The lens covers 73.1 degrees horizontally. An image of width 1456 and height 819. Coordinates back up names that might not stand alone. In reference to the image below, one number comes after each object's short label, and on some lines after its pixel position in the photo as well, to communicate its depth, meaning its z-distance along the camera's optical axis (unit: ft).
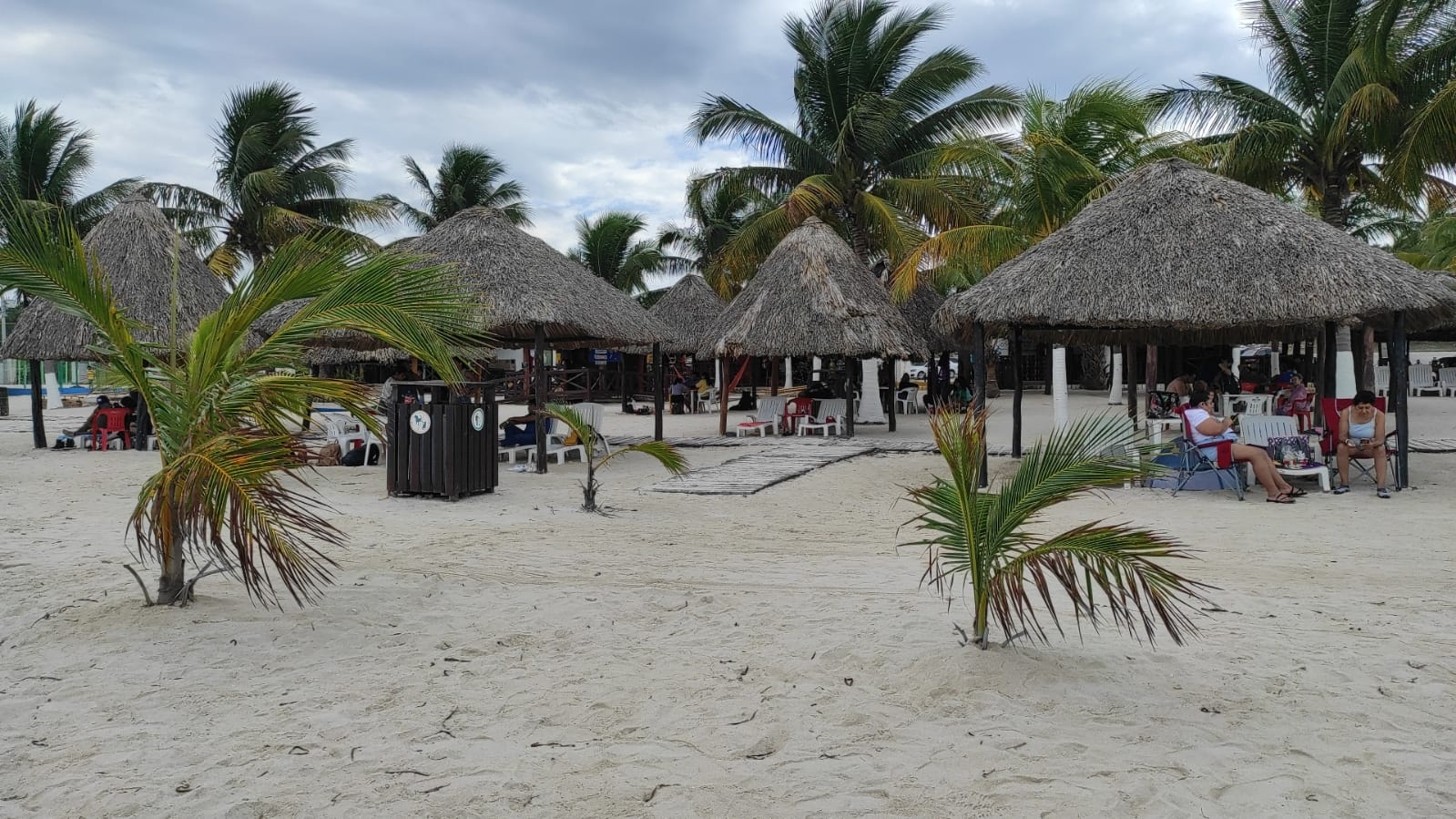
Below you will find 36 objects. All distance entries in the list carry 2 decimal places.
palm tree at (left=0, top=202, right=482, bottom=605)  13.42
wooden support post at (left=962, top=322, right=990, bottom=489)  31.76
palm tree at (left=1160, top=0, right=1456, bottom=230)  43.96
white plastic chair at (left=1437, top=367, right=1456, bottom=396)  81.15
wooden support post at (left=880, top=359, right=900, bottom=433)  55.98
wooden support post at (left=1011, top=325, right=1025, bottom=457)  40.52
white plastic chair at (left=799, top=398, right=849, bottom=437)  53.62
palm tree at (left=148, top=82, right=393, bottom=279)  72.18
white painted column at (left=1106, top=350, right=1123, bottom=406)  76.64
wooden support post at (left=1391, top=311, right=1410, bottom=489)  30.53
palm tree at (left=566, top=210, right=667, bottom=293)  105.60
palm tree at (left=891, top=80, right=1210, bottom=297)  50.78
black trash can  28.68
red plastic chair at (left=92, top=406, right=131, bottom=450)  47.37
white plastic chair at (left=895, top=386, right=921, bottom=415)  73.31
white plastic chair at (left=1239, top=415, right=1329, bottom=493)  32.19
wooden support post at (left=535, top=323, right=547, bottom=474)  36.55
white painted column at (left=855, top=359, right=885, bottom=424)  62.03
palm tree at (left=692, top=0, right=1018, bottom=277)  62.95
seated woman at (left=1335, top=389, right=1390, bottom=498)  30.09
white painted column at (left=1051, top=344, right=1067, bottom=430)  47.70
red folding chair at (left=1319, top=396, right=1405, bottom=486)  31.65
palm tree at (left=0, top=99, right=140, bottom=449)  66.03
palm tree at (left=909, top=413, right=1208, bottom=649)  11.53
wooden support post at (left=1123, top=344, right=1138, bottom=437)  46.52
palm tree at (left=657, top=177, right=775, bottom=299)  74.83
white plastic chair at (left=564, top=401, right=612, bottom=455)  39.59
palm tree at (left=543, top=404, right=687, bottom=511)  25.84
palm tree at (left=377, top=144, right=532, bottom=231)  99.91
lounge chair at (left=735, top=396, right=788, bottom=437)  54.80
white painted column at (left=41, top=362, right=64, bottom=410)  94.17
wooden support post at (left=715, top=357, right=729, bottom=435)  55.16
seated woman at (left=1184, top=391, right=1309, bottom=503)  28.71
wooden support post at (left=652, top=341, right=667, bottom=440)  47.24
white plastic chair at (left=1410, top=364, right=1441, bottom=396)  82.17
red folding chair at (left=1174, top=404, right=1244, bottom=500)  29.81
